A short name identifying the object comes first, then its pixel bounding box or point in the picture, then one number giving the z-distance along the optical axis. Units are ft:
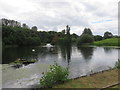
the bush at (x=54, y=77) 18.11
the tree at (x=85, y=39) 156.62
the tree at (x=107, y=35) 230.35
